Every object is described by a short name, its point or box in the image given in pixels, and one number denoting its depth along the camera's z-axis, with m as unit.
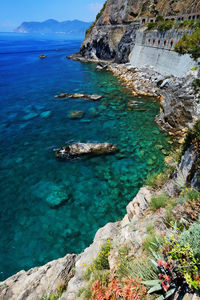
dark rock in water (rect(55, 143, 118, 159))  16.16
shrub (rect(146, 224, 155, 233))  5.78
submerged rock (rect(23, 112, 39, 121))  23.81
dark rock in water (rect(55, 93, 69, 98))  30.55
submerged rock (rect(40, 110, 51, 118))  24.23
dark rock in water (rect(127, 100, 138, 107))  26.23
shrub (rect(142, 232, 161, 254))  4.91
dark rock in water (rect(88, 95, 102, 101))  28.78
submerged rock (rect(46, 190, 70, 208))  11.88
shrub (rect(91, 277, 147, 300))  4.00
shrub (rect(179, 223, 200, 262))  3.91
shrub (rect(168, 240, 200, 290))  3.45
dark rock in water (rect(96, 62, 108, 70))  50.09
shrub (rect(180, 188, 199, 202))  6.16
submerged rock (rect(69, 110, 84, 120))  23.56
